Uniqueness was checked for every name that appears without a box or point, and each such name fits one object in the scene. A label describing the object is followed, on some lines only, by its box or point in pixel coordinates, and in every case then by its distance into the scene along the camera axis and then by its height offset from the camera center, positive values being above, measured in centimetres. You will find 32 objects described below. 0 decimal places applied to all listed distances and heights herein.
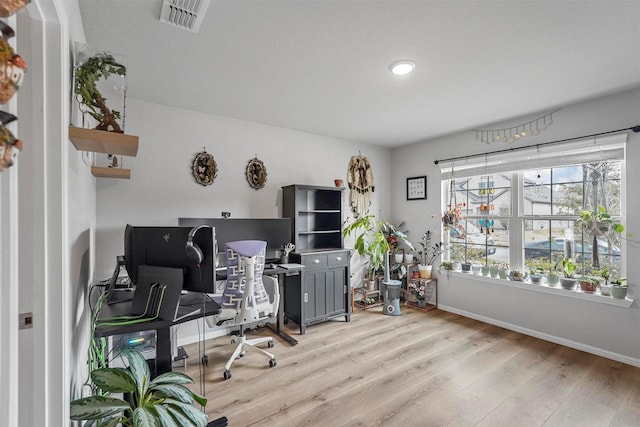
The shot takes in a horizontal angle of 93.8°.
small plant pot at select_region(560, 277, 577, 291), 301 -71
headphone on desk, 150 -17
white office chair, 255 -66
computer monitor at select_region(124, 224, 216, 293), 153 -19
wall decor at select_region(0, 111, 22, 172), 60 +15
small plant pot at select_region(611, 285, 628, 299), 268 -72
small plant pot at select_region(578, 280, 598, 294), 288 -72
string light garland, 319 +95
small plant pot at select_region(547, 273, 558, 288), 319 -71
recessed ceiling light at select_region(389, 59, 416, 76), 216 +109
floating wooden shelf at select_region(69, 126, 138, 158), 119 +33
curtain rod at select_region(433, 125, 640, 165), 264 +74
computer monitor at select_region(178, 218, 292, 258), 312 -15
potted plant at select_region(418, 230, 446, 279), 425 -58
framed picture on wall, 443 +40
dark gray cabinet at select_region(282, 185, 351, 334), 349 -51
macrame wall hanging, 446 +47
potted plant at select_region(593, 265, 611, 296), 283 -65
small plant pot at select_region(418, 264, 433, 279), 430 -82
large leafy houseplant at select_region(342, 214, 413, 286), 408 -35
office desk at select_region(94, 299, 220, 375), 140 -51
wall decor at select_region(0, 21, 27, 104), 58 +30
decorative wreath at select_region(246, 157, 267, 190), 353 +50
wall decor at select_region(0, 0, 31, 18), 62 +45
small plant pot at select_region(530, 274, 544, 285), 326 -72
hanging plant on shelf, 129 +58
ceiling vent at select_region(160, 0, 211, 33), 156 +112
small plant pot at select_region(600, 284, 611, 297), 281 -74
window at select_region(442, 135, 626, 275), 287 +7
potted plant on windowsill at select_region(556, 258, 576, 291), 302 -65
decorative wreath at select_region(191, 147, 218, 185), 319 +52
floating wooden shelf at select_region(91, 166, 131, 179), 224 +35
